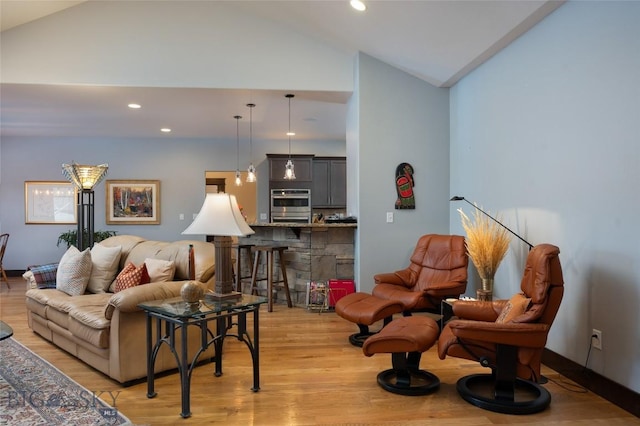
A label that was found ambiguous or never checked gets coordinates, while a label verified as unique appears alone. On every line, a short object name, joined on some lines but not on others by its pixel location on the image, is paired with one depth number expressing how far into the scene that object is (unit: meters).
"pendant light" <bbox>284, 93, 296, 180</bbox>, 5.89
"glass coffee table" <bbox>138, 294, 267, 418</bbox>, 2.61
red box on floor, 5.24
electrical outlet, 2.87
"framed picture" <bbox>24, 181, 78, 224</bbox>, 8.22
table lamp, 2.91
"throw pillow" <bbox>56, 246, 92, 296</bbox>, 4.05
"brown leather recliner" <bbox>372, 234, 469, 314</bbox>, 3.96
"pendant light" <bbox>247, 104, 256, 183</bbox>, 6.11
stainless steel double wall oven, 8.42
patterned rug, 2.58
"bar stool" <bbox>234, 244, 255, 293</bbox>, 5.71
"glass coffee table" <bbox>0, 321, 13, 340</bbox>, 2.82
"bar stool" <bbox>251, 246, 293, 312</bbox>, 5.30
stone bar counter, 5.38
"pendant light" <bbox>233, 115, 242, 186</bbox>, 6.84
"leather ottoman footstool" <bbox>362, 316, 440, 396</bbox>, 2.87
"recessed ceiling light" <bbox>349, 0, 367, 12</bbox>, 3.99
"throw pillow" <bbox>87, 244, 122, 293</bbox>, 4.20
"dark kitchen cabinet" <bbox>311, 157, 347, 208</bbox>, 8.59
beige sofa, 3.05
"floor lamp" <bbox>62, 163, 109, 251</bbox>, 4.80
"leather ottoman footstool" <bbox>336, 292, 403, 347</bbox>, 3.70
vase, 3.61
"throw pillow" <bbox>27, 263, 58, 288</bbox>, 4.36
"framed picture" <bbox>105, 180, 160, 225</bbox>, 8.38
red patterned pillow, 3.85
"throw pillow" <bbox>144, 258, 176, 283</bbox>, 3.86
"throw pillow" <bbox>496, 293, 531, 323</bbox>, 2.79
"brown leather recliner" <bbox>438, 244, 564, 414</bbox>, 2.59
